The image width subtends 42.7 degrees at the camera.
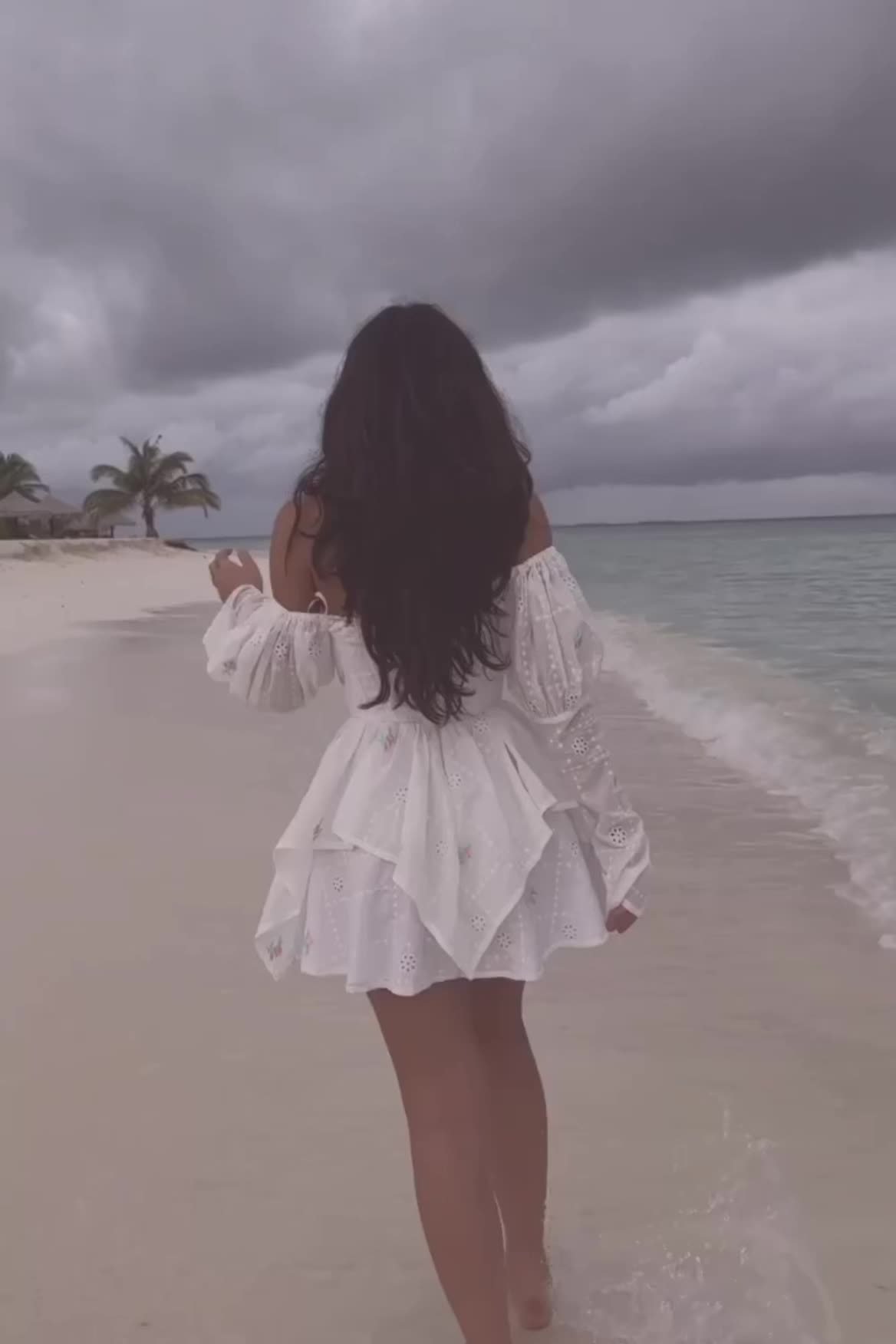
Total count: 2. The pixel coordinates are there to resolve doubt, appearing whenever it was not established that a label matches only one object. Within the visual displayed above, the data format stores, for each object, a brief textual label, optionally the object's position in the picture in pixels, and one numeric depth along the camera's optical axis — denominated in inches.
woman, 68.4
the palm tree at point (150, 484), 2151.8
